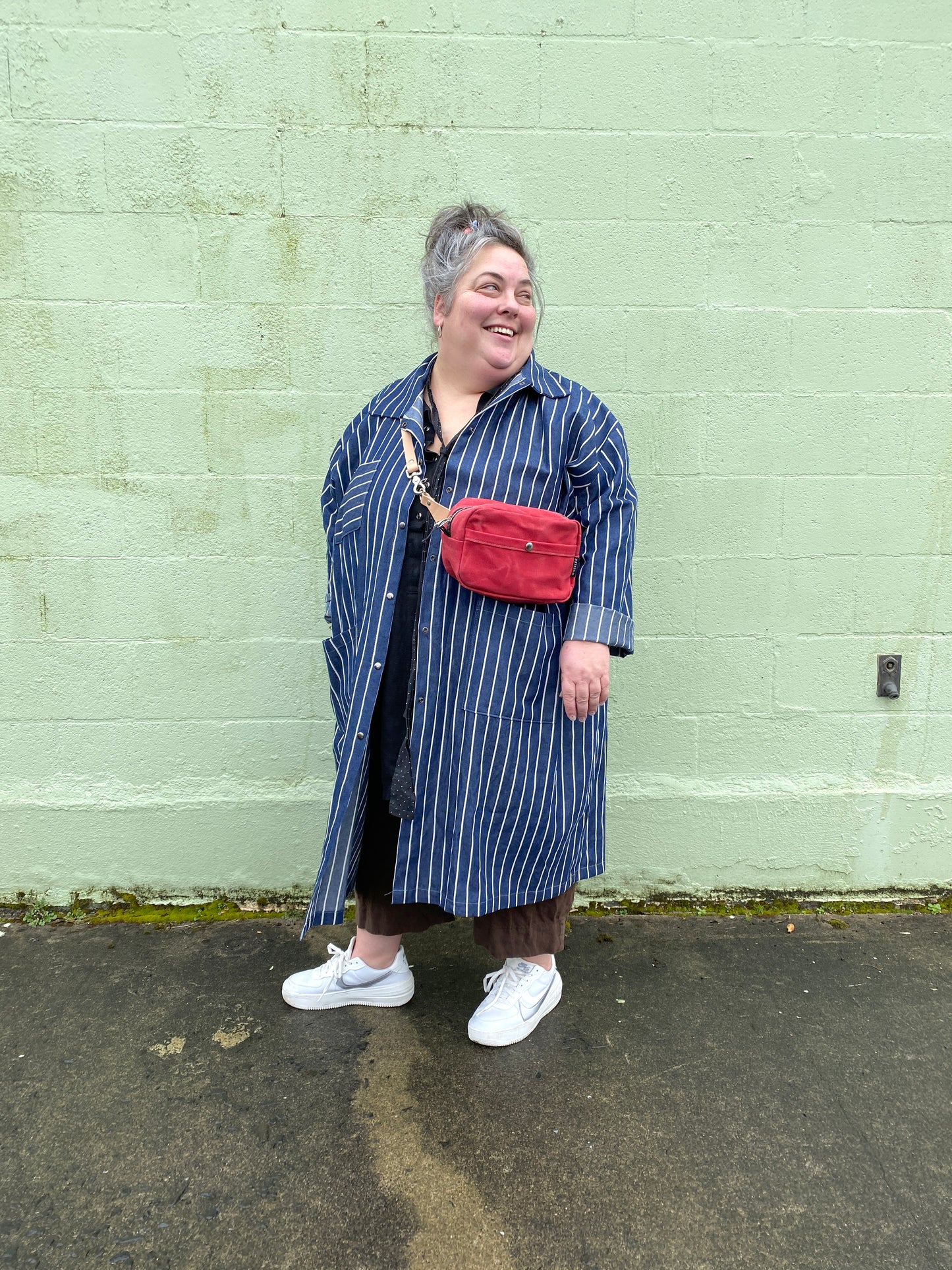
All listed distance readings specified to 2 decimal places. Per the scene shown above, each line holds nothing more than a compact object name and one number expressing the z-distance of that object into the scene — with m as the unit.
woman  2.01
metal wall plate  2.81
